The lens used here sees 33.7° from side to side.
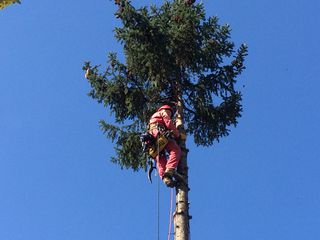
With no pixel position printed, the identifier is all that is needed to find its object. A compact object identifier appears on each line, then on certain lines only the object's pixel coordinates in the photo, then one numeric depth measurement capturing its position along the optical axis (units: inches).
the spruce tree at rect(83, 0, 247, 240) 406.9
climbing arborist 332.5
